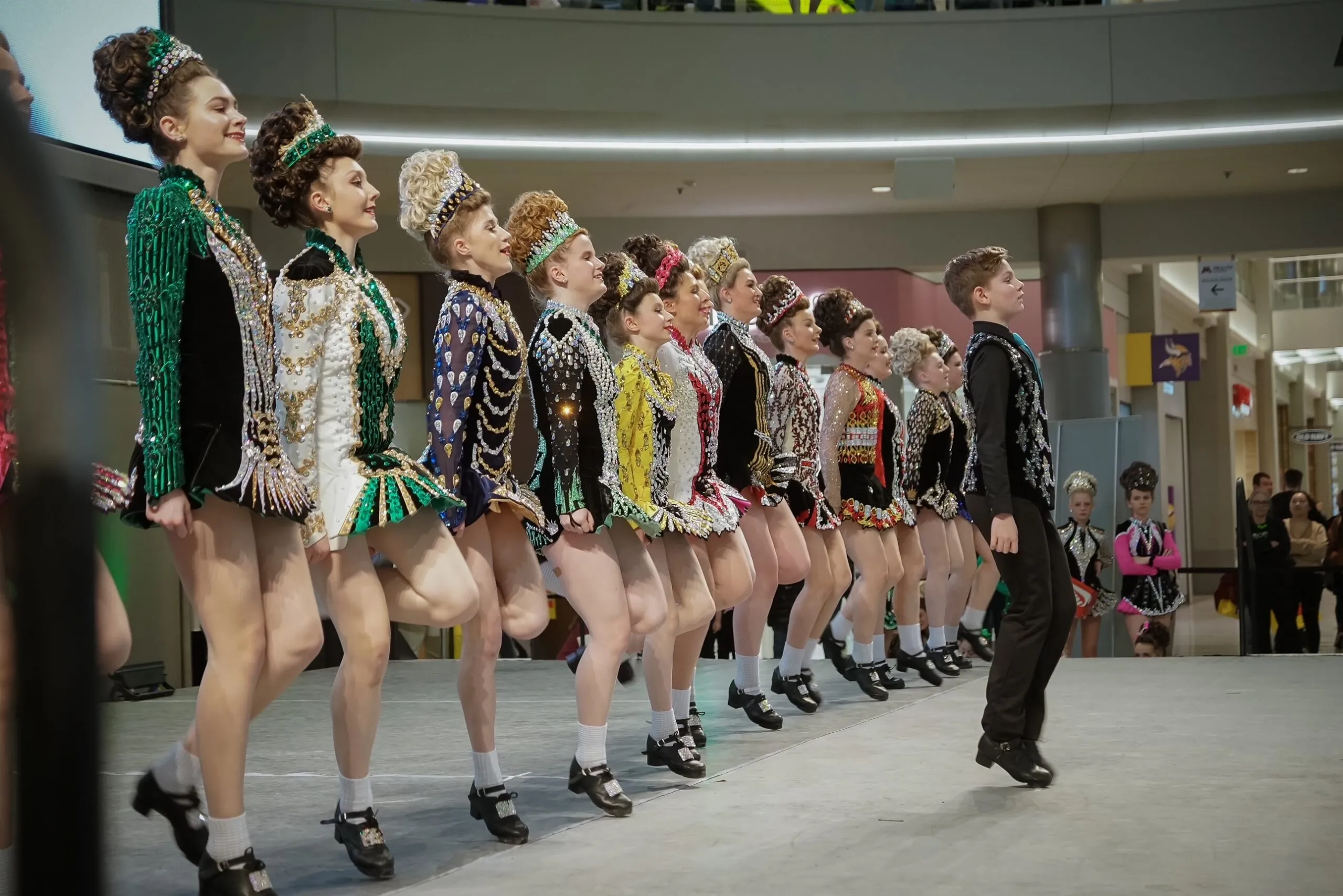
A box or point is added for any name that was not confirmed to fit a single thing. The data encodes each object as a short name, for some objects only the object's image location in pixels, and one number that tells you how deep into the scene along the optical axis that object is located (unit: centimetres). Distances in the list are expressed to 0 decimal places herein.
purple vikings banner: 1534
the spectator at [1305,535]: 1127
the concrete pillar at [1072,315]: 1282
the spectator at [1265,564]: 898
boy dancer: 411
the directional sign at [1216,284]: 1388
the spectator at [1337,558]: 946
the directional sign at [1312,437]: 1898
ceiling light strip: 1110
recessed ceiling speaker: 1146
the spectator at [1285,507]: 1117
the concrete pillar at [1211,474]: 1914
